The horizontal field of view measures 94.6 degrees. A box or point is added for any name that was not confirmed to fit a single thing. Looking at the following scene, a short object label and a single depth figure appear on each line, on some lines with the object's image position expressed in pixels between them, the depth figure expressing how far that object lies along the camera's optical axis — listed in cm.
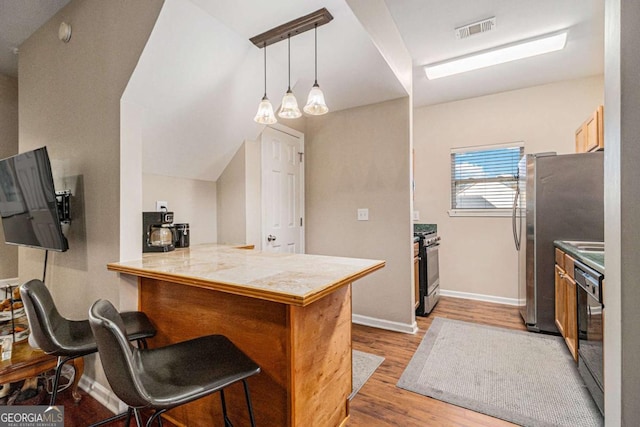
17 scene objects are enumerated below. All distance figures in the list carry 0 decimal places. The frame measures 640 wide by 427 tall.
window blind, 388
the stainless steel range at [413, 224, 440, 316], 339
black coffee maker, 215
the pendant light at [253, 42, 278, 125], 203
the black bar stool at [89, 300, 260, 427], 93
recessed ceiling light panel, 270
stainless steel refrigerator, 271
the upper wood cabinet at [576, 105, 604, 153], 272
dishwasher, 167
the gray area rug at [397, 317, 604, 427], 177
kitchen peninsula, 122
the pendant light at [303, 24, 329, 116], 187
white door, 306
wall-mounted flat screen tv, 185
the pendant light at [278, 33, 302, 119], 189
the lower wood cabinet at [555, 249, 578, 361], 219
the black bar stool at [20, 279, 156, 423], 137
